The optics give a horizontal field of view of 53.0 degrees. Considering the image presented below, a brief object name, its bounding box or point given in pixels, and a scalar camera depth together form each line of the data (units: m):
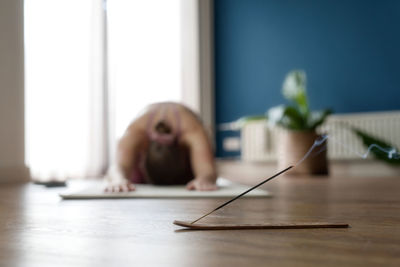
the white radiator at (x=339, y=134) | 3.49
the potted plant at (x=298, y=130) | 3.20
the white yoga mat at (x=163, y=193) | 1.40
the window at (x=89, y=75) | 2.99
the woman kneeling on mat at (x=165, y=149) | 1.81
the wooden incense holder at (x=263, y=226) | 0.74
